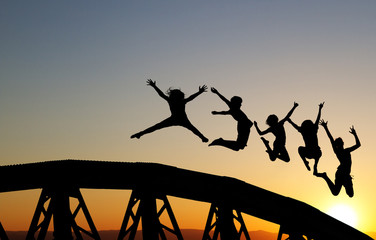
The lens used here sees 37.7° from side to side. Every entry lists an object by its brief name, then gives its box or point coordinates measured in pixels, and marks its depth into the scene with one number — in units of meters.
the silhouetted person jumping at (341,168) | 15.73
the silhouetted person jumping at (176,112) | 14.37
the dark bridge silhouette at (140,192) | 10.18
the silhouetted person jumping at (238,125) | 15.29
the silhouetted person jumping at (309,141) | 15.77
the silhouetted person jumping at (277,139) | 16.00
